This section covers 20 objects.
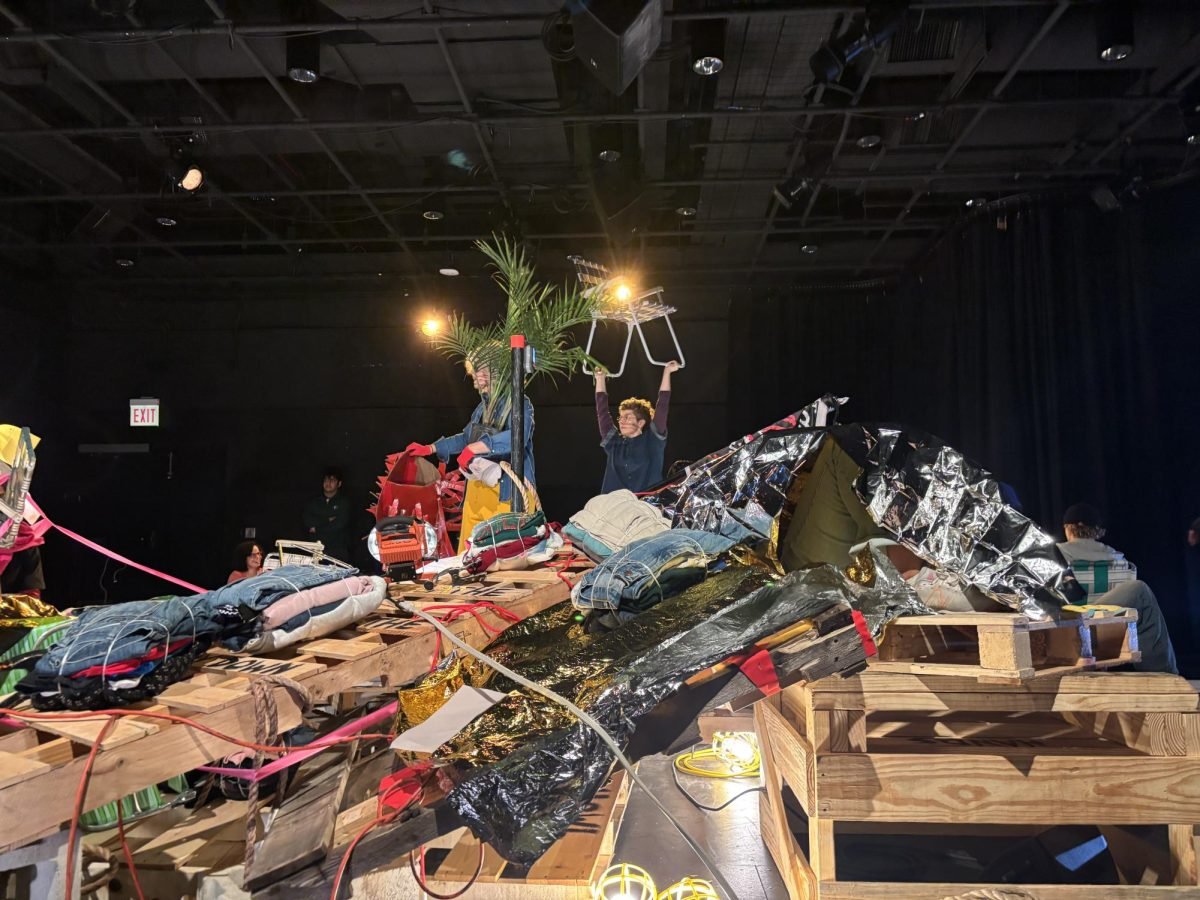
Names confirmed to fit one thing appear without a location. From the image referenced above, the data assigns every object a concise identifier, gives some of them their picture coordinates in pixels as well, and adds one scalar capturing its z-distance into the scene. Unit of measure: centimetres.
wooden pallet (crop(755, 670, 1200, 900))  168
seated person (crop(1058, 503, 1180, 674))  357
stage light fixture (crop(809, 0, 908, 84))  418
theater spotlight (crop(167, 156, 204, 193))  610
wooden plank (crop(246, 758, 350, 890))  130
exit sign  835
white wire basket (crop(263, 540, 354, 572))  259
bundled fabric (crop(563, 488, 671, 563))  286
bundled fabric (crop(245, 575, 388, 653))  171
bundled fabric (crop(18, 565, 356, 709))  132
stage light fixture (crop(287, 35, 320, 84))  480
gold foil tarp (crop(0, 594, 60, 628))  178
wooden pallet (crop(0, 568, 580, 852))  105
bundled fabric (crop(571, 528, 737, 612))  205
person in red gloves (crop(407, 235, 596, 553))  374
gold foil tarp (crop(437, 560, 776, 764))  148
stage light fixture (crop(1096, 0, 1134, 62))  444
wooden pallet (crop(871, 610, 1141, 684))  172
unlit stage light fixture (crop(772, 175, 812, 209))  622
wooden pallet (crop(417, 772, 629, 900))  190
